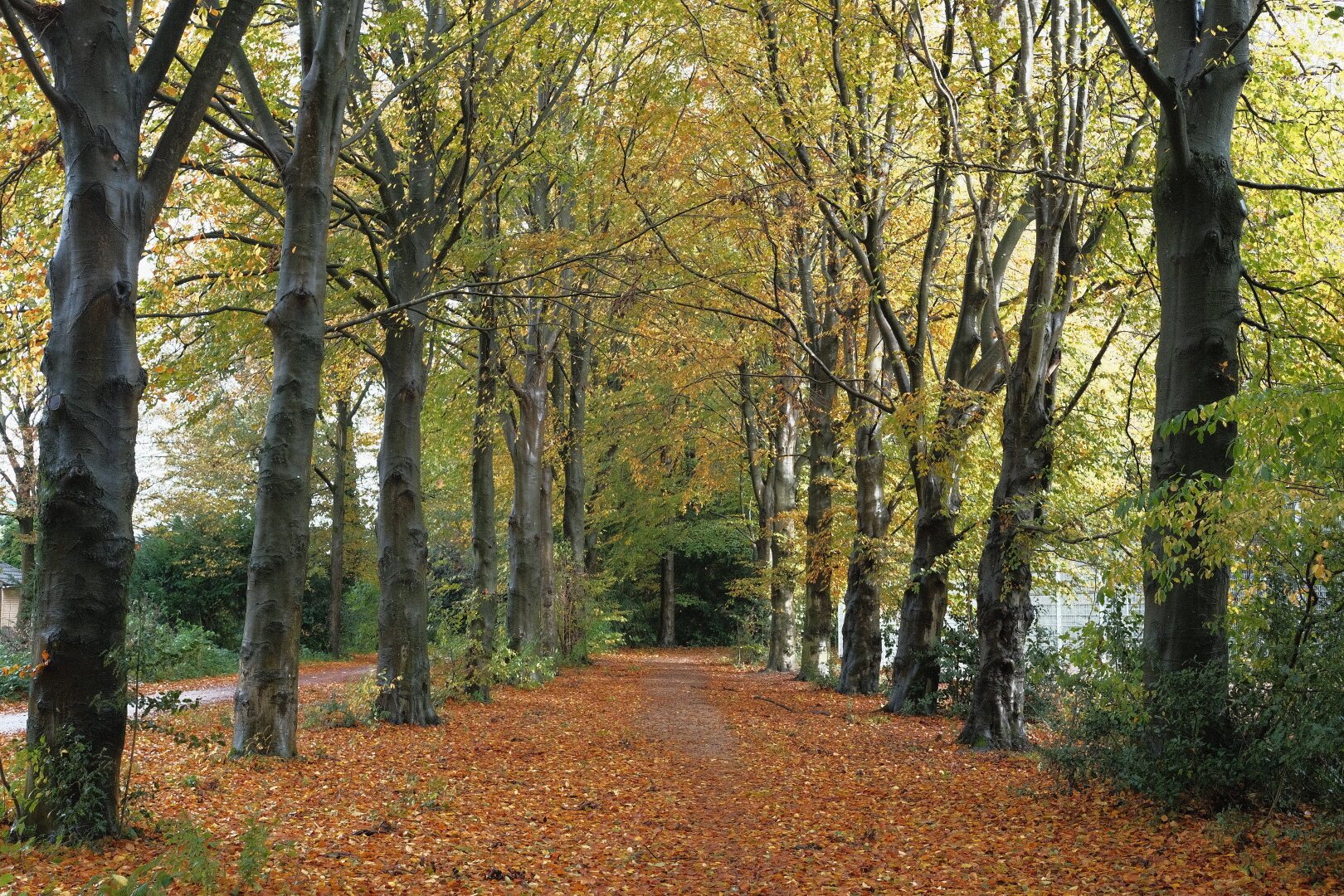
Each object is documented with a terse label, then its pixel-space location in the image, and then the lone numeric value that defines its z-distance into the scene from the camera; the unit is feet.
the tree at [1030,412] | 35.53
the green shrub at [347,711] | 39.34
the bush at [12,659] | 54.13
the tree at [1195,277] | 24.25
